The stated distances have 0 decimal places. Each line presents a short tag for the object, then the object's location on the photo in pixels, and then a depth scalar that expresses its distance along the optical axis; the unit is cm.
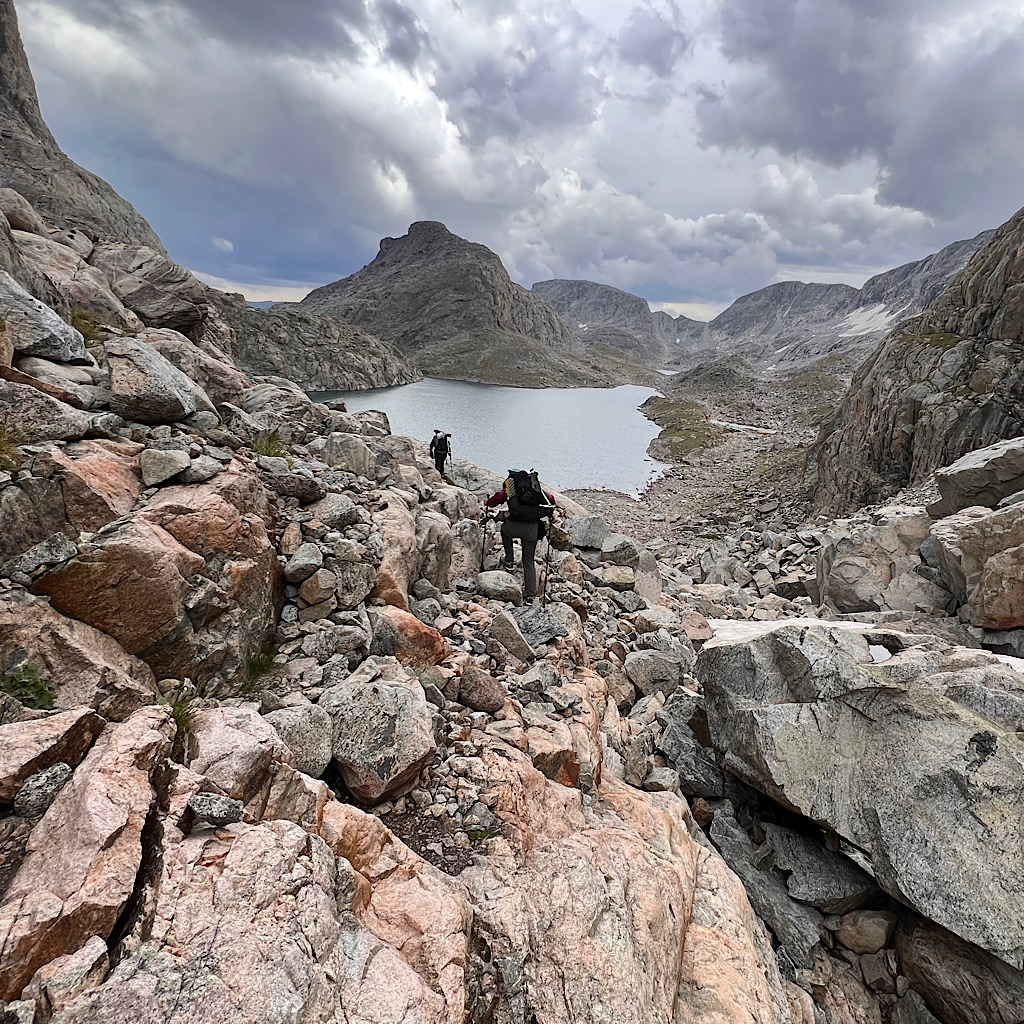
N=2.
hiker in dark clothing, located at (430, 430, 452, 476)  2006
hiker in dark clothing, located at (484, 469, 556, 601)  1199
